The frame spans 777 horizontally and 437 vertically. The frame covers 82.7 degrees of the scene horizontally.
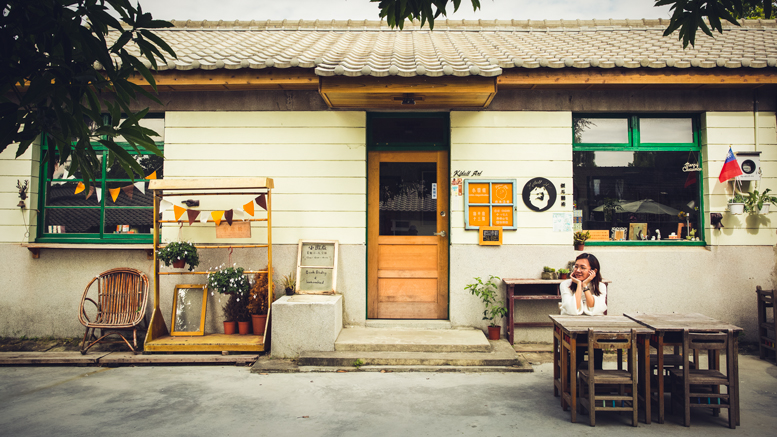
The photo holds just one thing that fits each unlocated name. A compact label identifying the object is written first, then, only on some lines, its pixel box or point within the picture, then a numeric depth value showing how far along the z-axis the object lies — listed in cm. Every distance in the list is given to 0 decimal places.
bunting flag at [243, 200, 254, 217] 589
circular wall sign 614
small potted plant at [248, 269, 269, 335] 580
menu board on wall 614
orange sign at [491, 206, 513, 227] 614
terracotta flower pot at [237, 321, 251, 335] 589
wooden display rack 553
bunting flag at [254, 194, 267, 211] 578
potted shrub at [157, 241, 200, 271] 557
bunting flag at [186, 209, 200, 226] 585
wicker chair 588
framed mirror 602
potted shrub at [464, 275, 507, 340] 588
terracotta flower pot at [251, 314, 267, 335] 577
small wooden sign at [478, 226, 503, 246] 610
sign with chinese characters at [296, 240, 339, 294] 605
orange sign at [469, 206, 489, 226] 614
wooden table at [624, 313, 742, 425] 363
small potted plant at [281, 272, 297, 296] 598
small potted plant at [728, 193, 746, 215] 592
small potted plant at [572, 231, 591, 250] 606
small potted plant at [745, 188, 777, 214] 594
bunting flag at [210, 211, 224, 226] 574
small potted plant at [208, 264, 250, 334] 561
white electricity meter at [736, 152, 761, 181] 602
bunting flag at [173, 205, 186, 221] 587
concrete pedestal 534
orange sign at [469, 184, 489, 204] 615
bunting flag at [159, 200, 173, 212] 623
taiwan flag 593
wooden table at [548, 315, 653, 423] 366
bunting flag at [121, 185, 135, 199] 641
